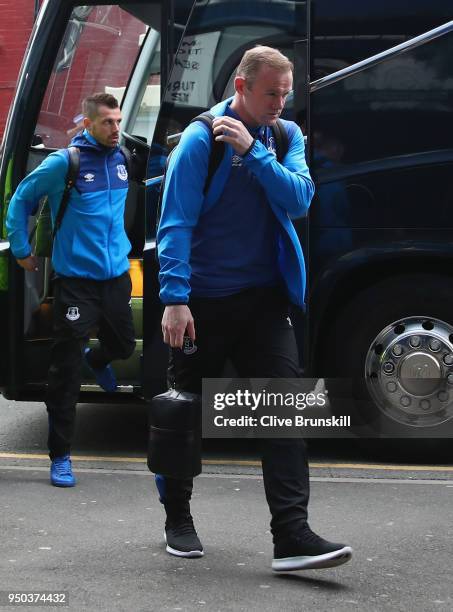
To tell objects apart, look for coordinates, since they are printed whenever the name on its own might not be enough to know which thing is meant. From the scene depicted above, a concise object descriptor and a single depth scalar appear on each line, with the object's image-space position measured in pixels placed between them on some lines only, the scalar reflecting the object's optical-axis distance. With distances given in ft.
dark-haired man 40.88
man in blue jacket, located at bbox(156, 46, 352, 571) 29.22
